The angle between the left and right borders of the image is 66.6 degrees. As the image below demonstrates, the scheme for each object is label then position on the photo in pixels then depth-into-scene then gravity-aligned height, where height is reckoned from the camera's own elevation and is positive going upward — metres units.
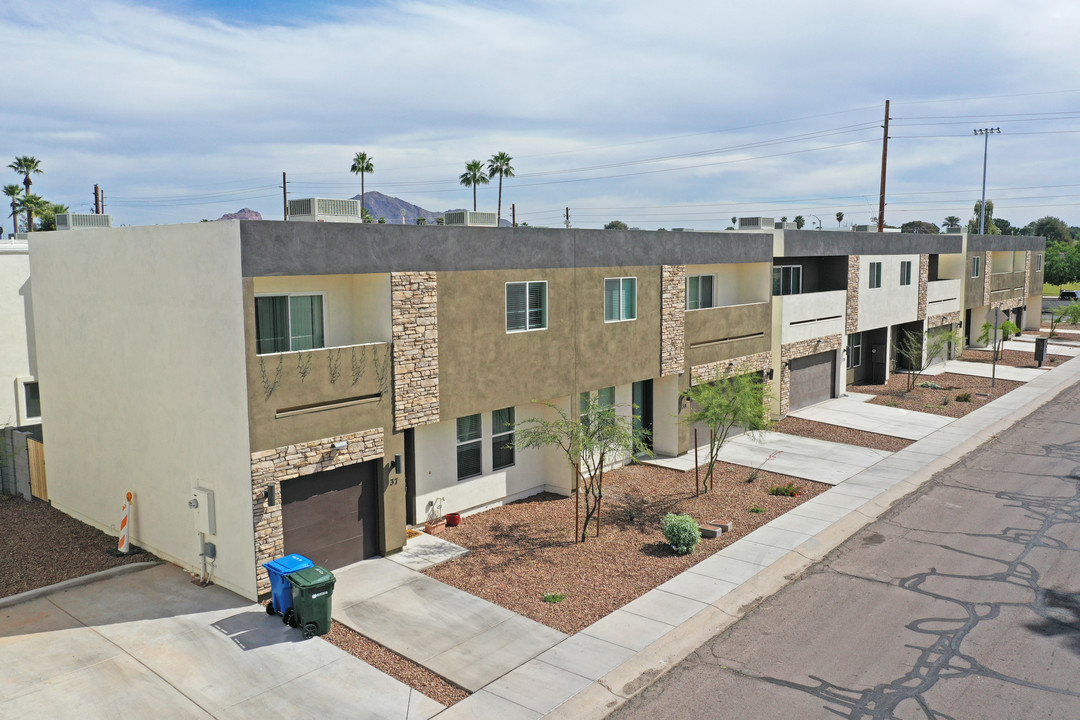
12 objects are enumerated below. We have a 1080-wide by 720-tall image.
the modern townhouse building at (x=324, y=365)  13.95 -1.96
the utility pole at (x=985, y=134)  57.50 +9.24
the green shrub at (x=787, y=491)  20.23 -5.51
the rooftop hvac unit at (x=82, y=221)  18.55 +1.10
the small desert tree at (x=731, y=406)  20.16 -3.41
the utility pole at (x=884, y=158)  40.72 +5.34
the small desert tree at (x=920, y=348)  34.41 -3.63
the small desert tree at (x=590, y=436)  16.83 -3.51
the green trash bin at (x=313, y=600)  12.62 -5.09
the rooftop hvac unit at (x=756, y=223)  29.55 +1.57
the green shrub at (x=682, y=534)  16.38 -5.30
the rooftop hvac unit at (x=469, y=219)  18.19 +1.09
